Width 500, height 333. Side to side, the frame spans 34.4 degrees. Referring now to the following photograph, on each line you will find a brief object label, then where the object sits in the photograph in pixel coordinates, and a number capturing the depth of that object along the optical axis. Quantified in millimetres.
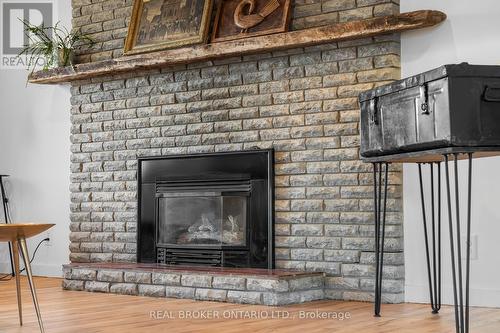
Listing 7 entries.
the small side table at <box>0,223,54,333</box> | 3562
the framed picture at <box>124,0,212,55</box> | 5629
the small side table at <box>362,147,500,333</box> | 3295
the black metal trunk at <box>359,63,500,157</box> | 3281
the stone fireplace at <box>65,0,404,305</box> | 4953
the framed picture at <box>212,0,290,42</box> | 5254
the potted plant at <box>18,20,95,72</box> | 6402
